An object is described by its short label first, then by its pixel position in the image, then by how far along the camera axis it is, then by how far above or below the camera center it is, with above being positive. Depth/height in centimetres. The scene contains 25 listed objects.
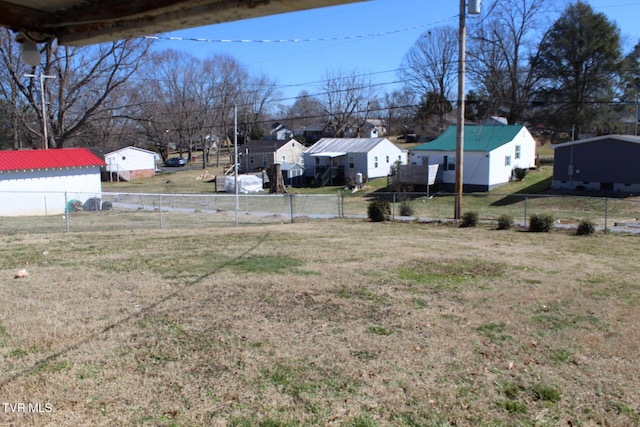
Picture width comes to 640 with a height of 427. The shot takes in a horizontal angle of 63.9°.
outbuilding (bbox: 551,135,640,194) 2939 +27
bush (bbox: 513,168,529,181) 3769 -23
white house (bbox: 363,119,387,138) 8031 +759
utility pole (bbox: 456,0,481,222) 1973 +247
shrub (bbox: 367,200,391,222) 2156 -171
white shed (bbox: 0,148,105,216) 2739 -16
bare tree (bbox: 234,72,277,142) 7888 +985
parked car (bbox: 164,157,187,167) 7168 +156
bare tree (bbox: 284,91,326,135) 9012 +1174
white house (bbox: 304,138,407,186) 4500 +101
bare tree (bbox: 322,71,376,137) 7562 +881
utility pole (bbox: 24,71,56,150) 3206 +374
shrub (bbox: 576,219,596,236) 1723 -198
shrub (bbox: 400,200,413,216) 2327 -177
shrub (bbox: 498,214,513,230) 1888 -195
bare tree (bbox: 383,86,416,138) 7769 +934
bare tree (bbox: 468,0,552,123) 5484 +1107
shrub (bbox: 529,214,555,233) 1802 -187
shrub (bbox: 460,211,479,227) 1977 -191
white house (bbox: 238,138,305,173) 5797 +207
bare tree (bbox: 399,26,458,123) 6731 +1245
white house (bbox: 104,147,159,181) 5568 +109
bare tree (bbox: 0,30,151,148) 3688 +687
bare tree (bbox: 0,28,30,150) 3569 +692
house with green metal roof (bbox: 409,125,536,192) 3616 +113
